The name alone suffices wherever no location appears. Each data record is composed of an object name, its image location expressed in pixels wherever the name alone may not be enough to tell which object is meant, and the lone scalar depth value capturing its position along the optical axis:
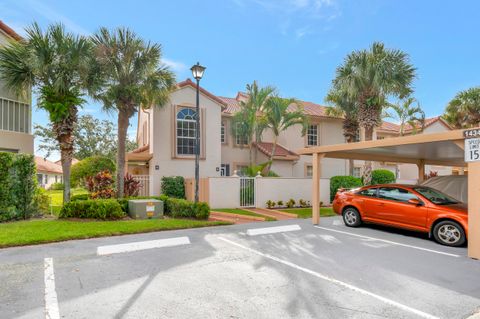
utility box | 11.41
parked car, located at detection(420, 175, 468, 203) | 11.63
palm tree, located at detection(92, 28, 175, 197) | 13.45
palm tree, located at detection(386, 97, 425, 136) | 21.36
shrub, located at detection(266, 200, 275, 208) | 15.55
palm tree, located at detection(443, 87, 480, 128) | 22.50
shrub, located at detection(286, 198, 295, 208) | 16.05
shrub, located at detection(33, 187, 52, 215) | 11.60
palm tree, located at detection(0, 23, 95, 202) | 11.52
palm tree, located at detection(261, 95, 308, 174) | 18.16
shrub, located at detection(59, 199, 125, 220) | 10.53
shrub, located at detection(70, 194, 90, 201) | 13.31
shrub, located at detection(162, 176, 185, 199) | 16.39
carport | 6.68
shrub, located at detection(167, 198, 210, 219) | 11.31
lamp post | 11.23
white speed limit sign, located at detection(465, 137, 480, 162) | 6.56
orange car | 7.78
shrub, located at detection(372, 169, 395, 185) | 21.19
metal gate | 15.40
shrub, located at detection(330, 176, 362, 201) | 18.98
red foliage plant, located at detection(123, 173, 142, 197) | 14.98
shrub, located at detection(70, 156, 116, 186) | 23.00
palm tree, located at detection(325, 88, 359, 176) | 19.59
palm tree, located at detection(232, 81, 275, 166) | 18.02
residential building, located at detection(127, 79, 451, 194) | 17.45
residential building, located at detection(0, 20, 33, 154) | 12.98
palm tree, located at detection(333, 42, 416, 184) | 16.66
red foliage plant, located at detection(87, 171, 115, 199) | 13.73
